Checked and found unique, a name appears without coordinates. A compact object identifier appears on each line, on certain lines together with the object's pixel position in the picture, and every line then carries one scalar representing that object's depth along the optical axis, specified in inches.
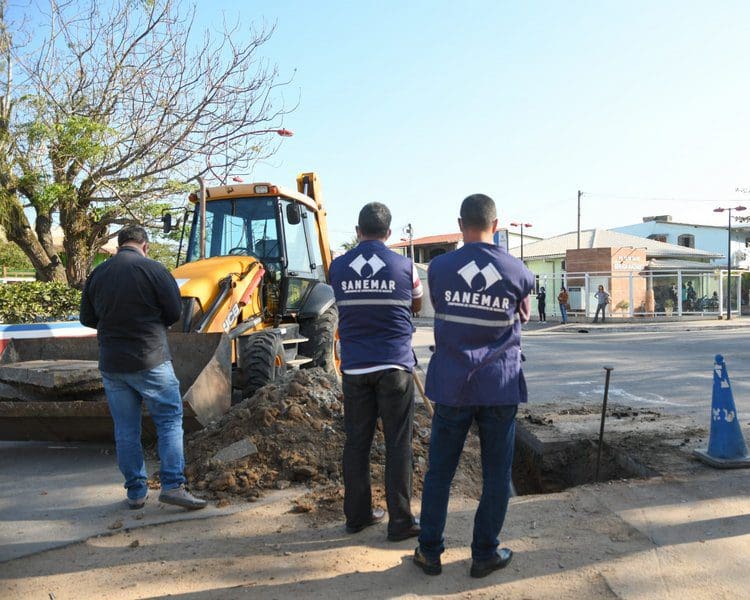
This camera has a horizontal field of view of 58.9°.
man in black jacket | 177.2
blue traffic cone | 201.9
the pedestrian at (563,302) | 1147.9
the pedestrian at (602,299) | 1097.4
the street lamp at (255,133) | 602.6
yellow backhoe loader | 223.3
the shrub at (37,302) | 537.3
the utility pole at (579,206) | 1857.5
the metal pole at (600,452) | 225.6
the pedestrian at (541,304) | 1215.6
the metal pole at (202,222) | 285.3
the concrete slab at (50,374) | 226.7
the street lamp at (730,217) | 1113.4
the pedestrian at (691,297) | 1195.9
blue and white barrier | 366.6
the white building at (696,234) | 2267.5
